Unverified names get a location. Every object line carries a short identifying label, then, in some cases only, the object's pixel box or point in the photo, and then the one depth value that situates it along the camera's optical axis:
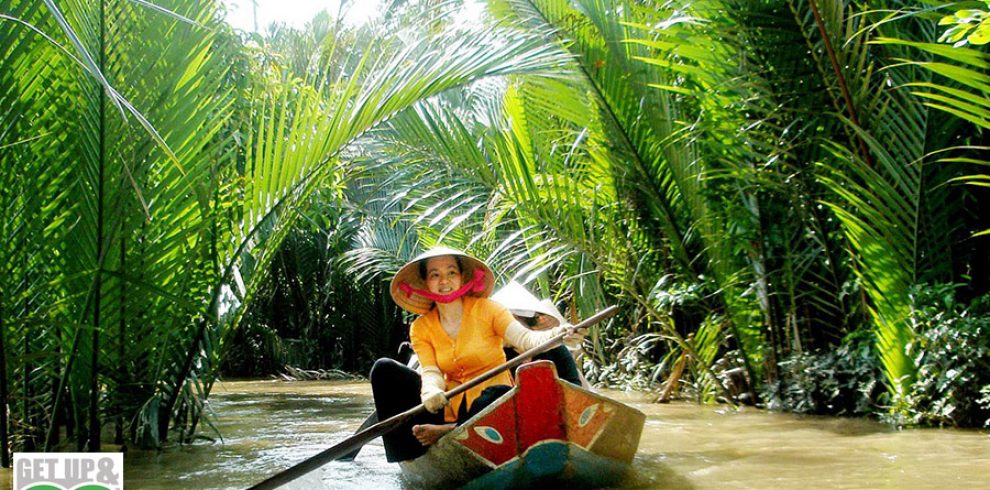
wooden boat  3.51
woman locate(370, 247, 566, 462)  4.14
